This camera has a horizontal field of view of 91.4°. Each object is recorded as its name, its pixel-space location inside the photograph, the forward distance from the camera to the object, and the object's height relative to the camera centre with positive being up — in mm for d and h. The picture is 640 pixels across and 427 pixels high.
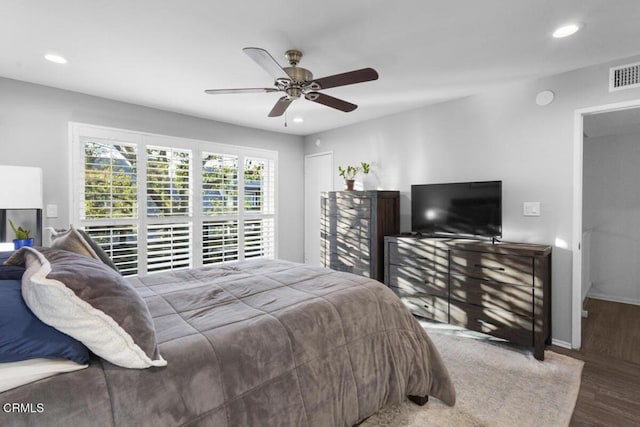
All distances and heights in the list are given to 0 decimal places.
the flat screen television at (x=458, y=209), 3164 -22
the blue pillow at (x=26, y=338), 944 -404
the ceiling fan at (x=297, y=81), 2041 +910
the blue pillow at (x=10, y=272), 1207 -248
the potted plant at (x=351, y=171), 4453 +546
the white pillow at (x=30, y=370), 921 -502
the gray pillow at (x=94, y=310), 992 -340
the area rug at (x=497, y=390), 1950 -1322
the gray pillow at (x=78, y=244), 1937 -229
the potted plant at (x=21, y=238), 2711 -266
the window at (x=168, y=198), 3531 +127
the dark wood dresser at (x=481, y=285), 2707 -762
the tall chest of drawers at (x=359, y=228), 3957 -269
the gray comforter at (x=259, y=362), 1019 -635
